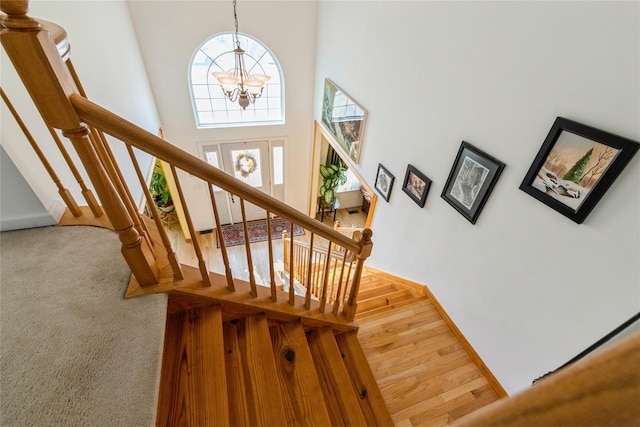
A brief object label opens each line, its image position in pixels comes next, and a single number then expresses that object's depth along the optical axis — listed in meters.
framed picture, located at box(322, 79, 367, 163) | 3.36
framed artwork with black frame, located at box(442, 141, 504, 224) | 1.78
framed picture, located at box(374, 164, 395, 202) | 2.89
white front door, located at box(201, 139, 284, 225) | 5.01
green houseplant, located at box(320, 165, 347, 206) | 5.61
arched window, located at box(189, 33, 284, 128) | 4.17
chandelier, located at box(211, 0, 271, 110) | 2.90
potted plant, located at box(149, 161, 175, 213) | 4.99
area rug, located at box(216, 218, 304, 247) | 5.39
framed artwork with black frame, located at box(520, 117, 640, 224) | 1.17
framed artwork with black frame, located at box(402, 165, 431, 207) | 2.37
